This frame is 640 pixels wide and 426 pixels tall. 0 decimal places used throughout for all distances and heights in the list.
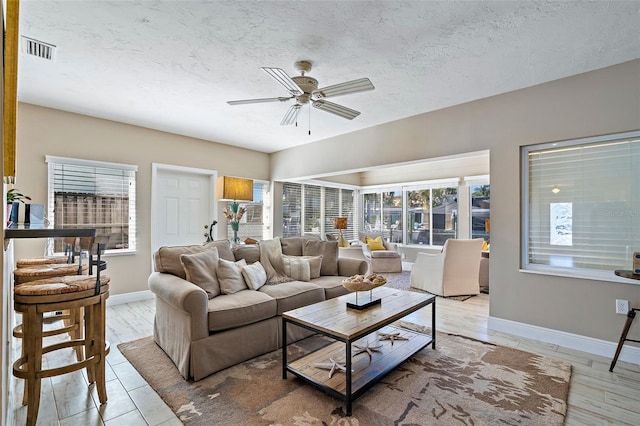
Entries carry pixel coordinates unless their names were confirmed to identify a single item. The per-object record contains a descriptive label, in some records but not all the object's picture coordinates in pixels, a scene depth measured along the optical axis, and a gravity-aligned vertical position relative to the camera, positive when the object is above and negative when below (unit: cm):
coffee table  200 -113
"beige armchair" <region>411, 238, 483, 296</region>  470 -85
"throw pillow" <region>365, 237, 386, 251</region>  715 -71
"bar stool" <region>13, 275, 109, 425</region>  172 -63
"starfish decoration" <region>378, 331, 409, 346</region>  279 -113
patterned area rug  188 -125
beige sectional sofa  234 -79
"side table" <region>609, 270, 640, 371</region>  246 -90
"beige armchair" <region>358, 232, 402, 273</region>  673 -104
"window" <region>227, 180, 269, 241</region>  606 -7
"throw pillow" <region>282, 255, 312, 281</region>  358 -65
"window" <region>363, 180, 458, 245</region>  685 +5
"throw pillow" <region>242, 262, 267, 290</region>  312 -65
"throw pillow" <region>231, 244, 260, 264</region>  349 -45
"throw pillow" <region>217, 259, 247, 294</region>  292 -63
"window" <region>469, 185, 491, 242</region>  630 +9
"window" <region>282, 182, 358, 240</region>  698 +13
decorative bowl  246 -56
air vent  238 +133
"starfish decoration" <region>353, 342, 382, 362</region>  249 -113
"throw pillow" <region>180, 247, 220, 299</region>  275 -54
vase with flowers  416 -4
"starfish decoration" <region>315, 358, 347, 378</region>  223 -114
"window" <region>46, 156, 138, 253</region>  393 +20
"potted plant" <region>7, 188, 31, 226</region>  200 +0
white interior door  480 +14
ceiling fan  234 +102
